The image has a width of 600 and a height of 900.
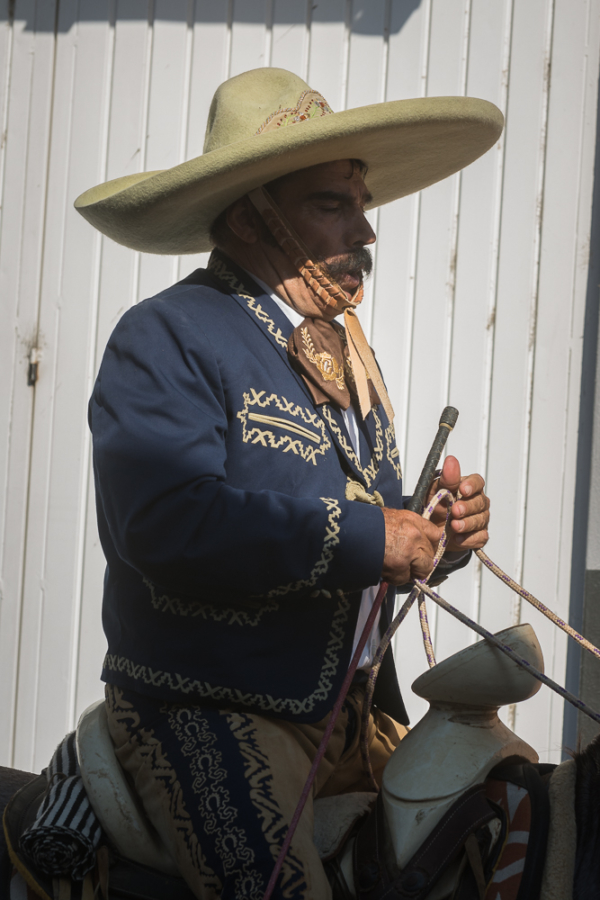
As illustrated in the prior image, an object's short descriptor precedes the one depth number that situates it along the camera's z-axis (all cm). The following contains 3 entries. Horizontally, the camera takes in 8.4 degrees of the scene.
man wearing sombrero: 488
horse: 481
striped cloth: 490
